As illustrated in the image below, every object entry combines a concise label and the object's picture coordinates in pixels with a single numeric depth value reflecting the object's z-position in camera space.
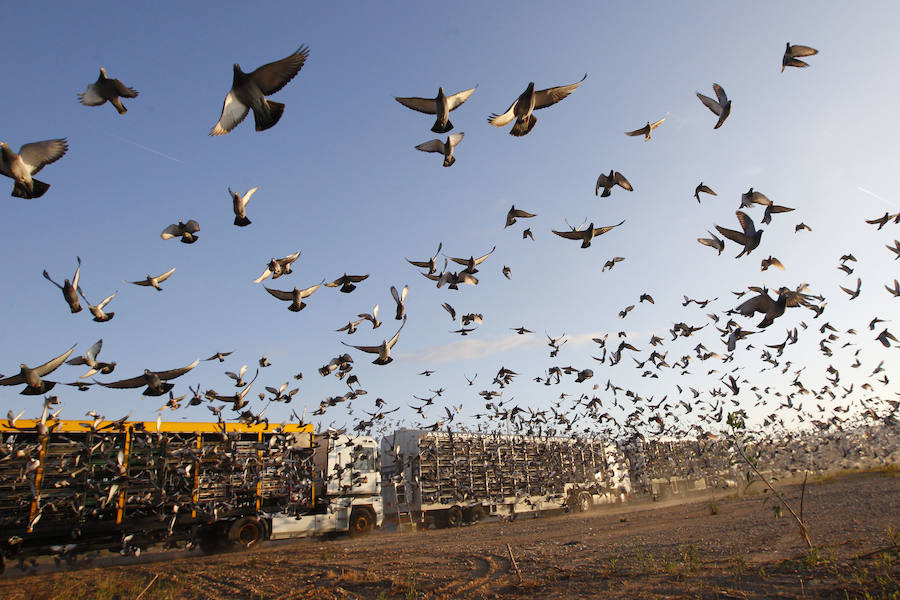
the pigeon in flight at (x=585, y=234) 9.91
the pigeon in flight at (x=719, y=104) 7.83
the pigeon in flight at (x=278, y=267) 10.06
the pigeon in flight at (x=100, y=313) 8.83
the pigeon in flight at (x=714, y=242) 10.72
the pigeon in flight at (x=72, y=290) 8.02
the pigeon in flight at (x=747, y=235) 8.93
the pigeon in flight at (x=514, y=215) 10.91
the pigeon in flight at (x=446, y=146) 8.29
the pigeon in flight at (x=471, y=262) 11.20
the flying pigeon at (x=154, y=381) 8.24
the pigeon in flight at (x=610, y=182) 9.84
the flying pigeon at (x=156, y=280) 9.88
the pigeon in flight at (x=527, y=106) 6.87
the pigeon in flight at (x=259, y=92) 5.80
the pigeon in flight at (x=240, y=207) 8.16
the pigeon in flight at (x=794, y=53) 7.75
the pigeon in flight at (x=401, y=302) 10.19
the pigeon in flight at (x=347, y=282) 10.58
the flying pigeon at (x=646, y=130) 9.66
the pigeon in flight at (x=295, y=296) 10.41
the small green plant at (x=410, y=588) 8.81
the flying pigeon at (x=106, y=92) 6.38
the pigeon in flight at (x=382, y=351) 9.94
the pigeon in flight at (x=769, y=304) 8.12
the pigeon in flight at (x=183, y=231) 8.92
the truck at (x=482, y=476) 25.25
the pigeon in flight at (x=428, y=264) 10.97
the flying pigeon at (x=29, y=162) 6.11
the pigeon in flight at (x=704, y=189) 11.16
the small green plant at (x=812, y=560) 8.72
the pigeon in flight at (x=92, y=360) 9.05
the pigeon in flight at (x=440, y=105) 6.94
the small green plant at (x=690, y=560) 9.47
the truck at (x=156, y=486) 12.62
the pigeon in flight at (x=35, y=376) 7.49
